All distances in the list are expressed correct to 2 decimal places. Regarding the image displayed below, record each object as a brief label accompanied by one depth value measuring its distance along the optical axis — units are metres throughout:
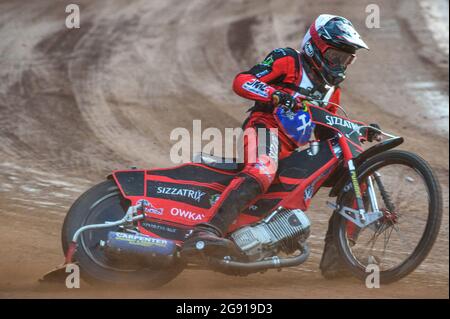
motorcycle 11.89
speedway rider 11.98
